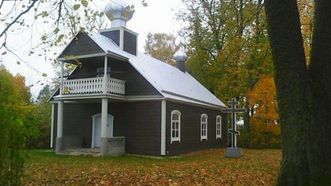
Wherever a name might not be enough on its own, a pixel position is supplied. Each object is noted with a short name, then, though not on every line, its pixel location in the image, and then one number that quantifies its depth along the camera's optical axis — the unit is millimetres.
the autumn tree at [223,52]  27830
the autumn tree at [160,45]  48309
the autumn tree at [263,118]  27688
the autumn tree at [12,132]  4492
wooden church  19797
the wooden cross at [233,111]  20125
